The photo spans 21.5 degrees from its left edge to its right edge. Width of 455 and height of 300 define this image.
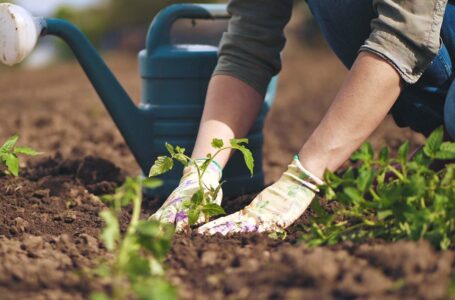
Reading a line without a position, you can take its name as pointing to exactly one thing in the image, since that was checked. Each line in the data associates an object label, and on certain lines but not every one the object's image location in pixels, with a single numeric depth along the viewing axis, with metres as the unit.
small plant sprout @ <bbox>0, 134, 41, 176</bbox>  1.80
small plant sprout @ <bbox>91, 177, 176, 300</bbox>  1.34
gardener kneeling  1.72
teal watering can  2.12
